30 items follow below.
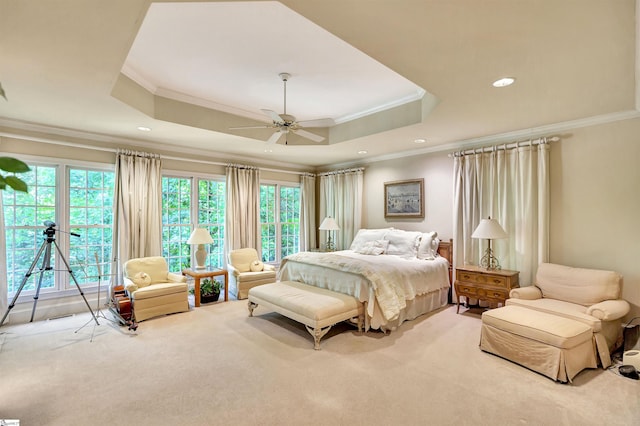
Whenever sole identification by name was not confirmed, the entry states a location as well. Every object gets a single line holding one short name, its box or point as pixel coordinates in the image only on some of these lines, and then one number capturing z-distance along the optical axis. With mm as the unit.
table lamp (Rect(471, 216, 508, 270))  4047
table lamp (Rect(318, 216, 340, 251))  6473
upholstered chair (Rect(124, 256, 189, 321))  4141
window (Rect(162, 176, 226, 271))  5445
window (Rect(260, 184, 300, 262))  6766
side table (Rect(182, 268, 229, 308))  4828
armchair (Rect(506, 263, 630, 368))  2883
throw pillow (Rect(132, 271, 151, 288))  4367
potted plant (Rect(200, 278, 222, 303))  5016
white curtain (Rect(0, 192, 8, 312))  3897
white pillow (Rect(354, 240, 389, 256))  5328
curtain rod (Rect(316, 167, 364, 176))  6432
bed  3676
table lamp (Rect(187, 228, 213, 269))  4957
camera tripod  3751
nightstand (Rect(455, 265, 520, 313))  3904
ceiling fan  3320
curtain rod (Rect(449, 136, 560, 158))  4027
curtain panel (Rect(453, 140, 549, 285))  4051
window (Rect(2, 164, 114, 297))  4160
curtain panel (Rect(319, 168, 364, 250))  6480
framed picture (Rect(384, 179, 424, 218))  5551
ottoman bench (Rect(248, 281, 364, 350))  3336
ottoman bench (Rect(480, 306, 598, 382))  2621
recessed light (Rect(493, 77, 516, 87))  2668
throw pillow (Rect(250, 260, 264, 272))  5566
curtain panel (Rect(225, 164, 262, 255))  5914
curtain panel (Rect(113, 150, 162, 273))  4707
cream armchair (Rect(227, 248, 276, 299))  5242
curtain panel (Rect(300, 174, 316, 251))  7238
